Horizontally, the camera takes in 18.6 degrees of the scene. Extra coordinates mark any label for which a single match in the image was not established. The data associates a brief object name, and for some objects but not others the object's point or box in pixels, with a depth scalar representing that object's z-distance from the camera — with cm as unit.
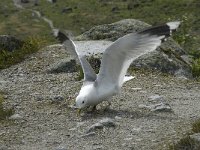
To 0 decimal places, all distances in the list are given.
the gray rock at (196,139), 1028
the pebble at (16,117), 1370
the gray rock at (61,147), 1115
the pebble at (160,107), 1350
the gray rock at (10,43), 2203
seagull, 1218
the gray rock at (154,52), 1939
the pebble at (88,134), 1194
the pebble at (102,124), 1219
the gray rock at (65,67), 1931
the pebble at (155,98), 1473
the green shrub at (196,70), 2045
